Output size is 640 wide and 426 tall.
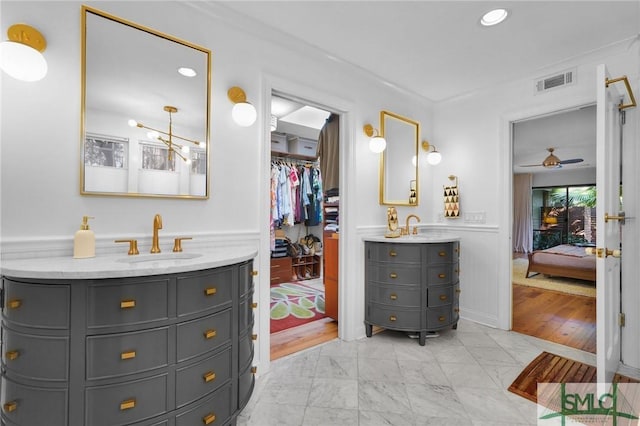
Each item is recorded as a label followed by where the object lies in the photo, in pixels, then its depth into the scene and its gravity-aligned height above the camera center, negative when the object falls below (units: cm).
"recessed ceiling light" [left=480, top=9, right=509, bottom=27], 196 +135
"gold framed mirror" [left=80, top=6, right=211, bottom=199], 156 +59
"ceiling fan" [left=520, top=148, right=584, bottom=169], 548 +102
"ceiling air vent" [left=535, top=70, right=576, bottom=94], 258 +121
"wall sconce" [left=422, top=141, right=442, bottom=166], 338 +68
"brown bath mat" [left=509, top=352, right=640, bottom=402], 195 -113
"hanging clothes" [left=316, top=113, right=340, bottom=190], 310 +68
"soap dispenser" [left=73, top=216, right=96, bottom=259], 141 -14
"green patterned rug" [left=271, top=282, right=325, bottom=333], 322 -114
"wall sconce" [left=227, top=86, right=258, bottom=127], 196 +69
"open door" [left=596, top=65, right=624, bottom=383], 167 -4
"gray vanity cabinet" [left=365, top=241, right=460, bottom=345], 257 -62
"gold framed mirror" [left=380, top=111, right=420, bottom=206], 303 +58
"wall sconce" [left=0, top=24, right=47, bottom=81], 127 +70
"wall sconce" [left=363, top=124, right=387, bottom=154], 279 +70
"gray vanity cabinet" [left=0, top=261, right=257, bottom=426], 108 -52
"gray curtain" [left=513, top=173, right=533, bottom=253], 841 +6
